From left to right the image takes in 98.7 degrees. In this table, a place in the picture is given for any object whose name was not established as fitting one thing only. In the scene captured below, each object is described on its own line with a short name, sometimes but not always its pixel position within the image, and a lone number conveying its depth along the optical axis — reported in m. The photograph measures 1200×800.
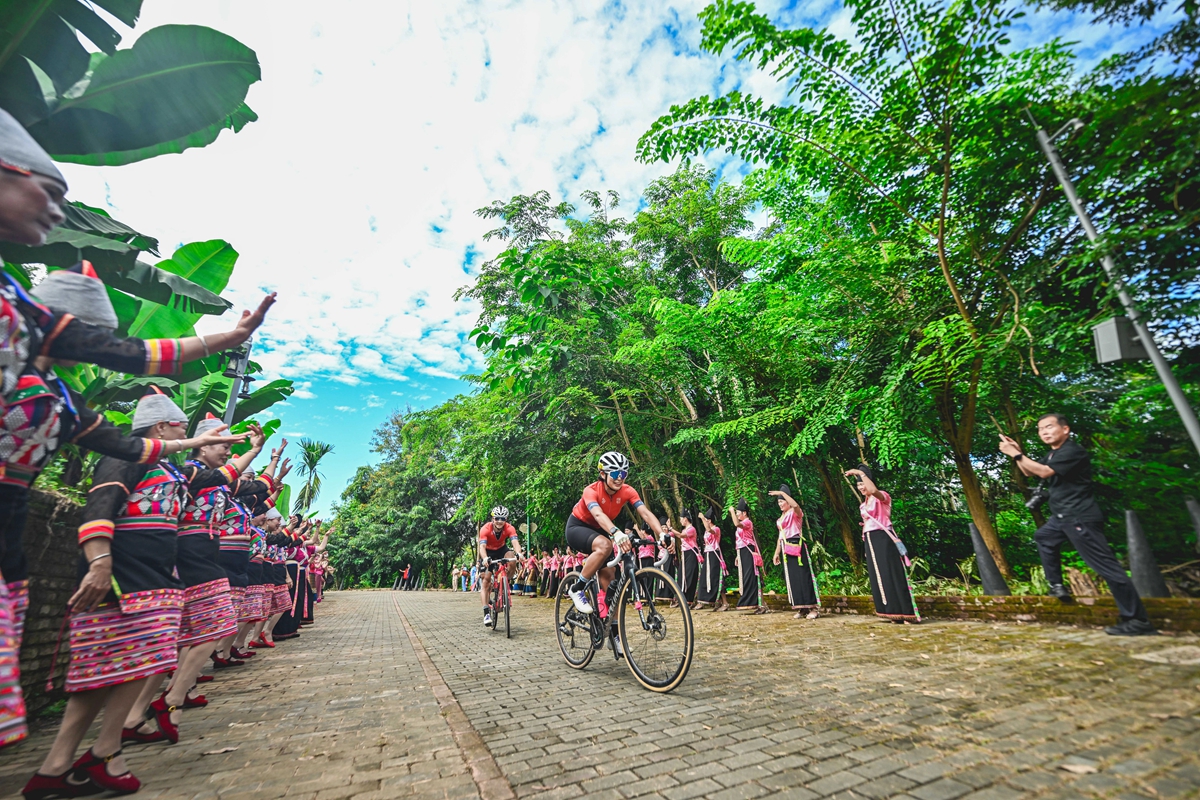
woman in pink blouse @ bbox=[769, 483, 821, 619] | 8.86
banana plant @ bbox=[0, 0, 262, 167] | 5.77
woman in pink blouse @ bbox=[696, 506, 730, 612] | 11.47
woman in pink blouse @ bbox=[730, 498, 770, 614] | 10.41
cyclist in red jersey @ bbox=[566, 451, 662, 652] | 5.06
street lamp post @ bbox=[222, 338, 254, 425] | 7.95
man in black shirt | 4.96
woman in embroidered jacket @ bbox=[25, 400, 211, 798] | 2.60
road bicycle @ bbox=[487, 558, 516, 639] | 8.72
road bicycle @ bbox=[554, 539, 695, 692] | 4.15
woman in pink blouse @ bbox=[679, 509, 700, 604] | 11.86
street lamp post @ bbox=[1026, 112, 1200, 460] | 4.92
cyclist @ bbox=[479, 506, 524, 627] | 8.87
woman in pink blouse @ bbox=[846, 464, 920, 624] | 7.23
